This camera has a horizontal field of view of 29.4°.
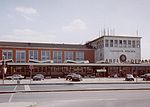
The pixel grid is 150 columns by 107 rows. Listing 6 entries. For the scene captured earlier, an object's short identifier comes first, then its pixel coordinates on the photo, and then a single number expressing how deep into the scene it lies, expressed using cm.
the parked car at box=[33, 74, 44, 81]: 6678
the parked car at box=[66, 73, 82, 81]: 6016
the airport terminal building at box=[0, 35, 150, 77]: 8725
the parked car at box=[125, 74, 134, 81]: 6438
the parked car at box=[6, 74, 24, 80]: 6943
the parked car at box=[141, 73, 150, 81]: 6596
